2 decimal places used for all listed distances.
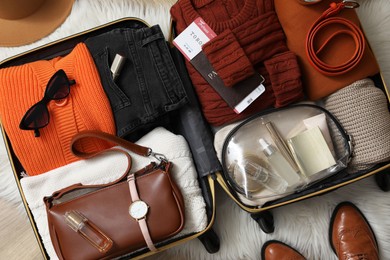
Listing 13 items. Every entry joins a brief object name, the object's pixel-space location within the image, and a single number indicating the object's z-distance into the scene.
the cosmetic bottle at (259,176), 0.75
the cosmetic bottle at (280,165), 0.74
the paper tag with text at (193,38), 0.76
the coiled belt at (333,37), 0.70
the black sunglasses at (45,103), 0.69
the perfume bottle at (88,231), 0.67
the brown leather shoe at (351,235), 0.85
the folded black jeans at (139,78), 0.73
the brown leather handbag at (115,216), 0.68
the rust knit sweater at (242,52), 0.73
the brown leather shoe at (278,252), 0.85
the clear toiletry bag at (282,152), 0.74
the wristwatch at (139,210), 0.68
